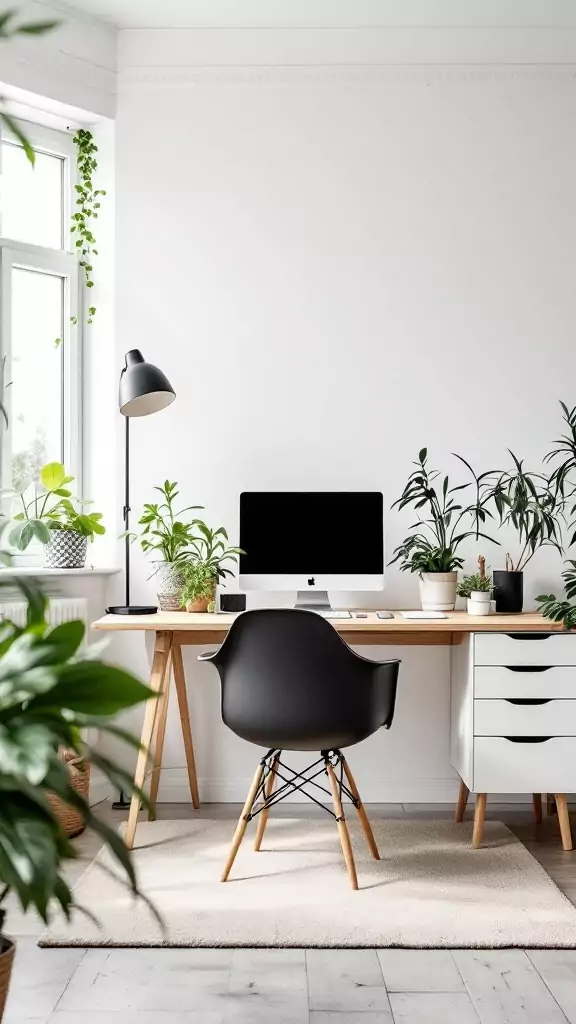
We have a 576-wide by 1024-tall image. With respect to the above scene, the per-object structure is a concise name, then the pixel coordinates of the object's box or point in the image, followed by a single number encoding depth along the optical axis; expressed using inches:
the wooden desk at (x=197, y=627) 119.7
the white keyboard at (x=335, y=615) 126.0
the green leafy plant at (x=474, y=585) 133.2
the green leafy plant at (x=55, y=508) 136.4
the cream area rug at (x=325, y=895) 92.6
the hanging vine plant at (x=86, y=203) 145.9
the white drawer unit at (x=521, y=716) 119.8
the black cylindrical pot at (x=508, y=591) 134.6
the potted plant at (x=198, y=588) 131.9
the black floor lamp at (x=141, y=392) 129.9
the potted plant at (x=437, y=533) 133.6
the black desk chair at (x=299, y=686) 104.6
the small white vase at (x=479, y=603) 130.6
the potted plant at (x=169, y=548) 134.8
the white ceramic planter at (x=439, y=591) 133.1
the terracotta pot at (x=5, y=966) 49.4
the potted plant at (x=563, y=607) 120.8
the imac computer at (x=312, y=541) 134.5
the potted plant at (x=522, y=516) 130.9
